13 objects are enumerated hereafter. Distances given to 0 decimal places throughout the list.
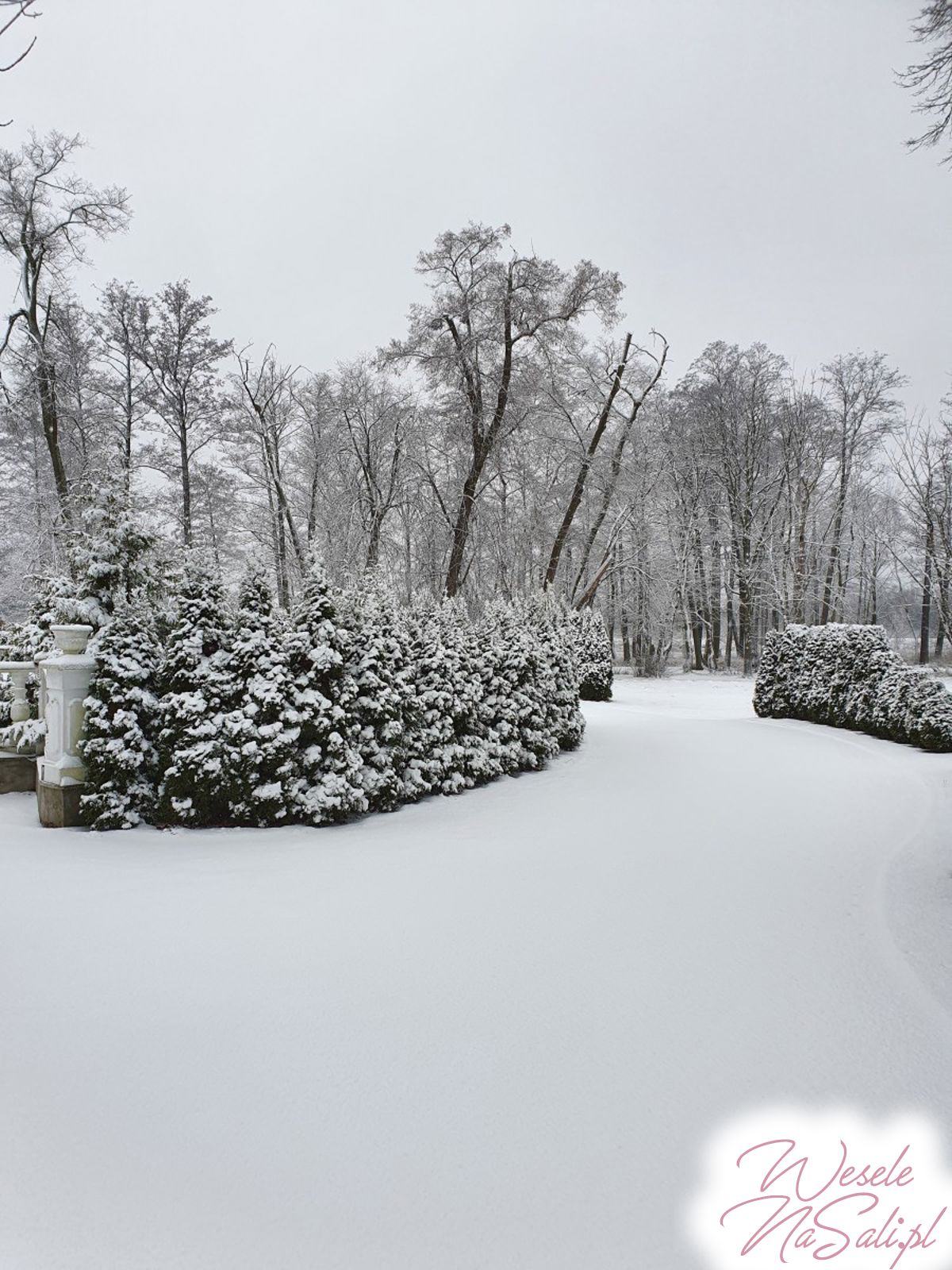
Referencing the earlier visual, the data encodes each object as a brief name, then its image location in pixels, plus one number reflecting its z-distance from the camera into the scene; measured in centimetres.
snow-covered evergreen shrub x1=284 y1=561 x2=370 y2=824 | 473
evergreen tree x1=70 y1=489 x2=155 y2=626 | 536
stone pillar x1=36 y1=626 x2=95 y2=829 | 460
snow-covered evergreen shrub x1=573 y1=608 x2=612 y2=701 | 1482
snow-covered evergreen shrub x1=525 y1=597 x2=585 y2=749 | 786
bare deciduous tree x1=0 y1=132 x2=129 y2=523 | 1204
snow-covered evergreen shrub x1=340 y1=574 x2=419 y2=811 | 511
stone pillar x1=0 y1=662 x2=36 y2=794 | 572
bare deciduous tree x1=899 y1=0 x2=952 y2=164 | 356
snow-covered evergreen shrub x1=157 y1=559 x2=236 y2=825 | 455
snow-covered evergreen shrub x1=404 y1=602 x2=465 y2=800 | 559
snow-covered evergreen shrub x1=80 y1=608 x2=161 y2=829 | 456
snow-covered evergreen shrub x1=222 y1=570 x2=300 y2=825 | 459
